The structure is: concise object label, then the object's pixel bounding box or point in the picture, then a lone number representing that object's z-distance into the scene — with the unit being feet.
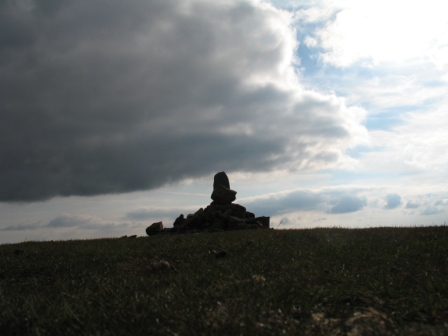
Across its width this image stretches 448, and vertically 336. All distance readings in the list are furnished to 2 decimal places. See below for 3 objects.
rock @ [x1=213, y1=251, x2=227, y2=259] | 44.89
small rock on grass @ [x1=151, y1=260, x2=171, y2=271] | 37.76
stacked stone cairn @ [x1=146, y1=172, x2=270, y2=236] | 111.76
